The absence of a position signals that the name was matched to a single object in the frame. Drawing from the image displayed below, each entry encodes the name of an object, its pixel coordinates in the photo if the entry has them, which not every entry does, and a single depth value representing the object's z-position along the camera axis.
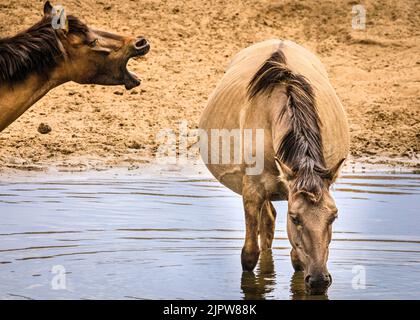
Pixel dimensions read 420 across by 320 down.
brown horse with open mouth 14.04
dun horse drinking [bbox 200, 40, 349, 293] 13.57
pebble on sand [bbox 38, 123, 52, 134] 27.86
